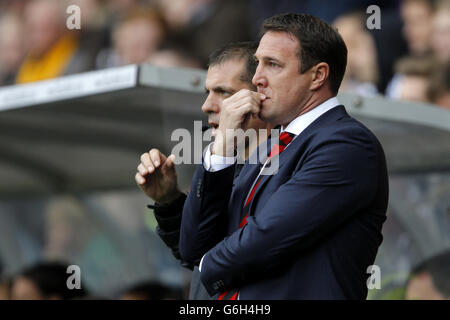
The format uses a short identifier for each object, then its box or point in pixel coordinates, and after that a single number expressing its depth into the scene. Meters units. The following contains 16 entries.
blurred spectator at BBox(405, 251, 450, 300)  8.02
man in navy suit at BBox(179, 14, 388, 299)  4.24
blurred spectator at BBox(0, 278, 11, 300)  11.39
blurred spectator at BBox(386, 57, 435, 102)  10.91
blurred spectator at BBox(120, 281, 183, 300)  10.40
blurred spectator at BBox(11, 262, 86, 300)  10.21
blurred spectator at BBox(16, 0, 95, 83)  16.39
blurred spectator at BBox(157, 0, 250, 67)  14.25
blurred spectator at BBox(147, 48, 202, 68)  13.86
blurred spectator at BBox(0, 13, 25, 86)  19.17
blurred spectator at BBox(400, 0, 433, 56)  11.88
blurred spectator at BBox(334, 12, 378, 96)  11.94
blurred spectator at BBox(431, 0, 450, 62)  11.27
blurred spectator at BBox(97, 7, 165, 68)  15.24
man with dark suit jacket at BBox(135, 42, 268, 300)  5.20
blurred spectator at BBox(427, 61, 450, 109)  10.60
